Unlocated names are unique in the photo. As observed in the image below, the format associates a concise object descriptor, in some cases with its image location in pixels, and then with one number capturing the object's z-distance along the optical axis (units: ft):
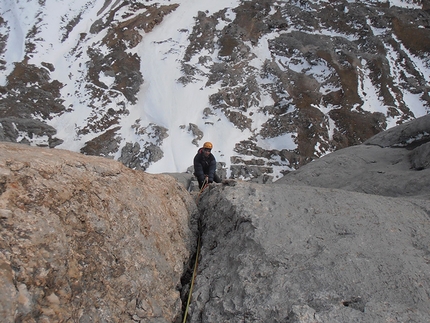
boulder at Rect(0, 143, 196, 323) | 13.71
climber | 44.06
